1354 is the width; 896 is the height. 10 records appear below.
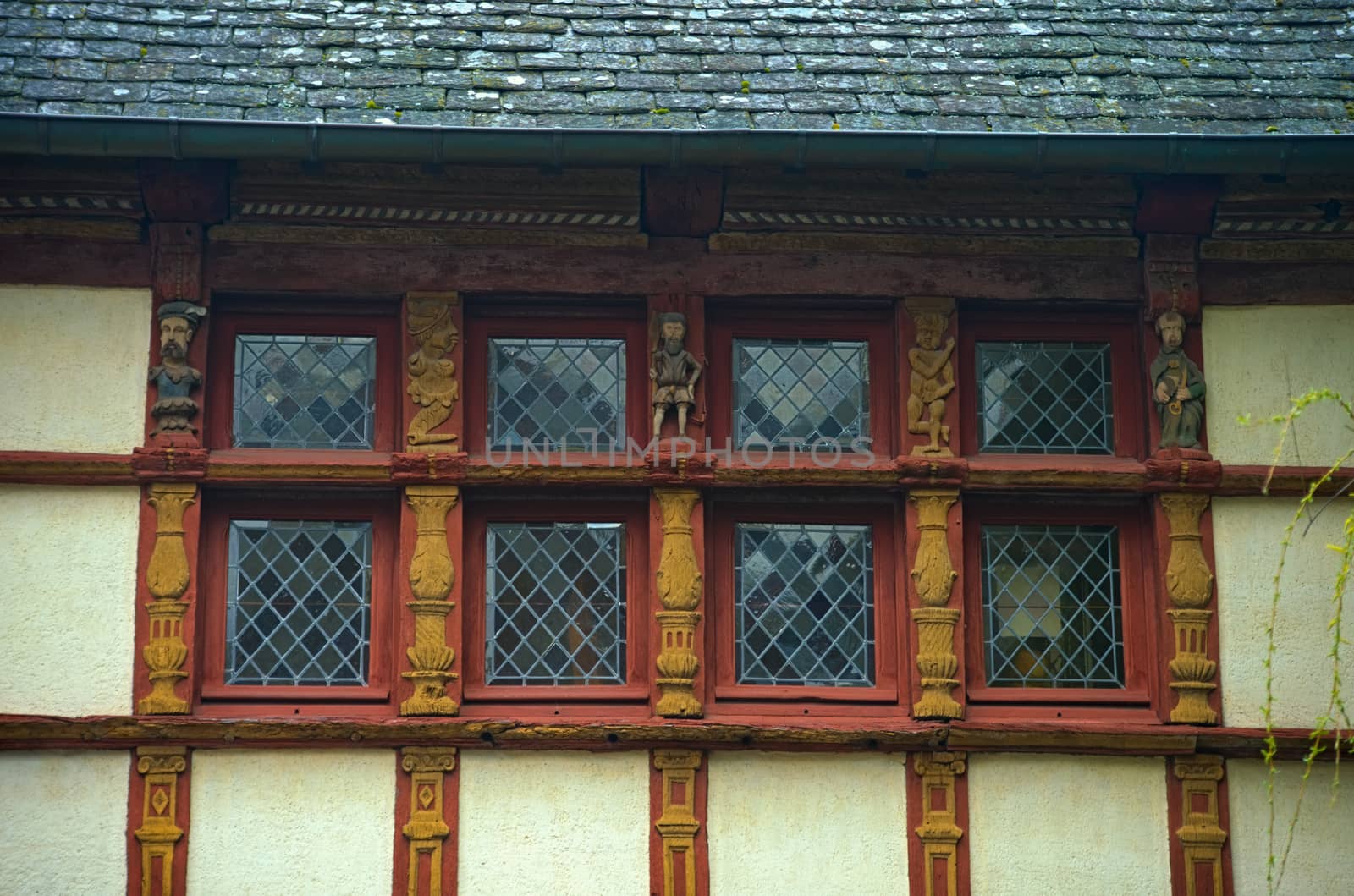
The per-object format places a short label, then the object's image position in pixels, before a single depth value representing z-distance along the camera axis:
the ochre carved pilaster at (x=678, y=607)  6.67
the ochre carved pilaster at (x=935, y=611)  6.70
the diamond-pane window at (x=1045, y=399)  7.10
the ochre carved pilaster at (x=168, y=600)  6.54
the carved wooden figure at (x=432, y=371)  6.84
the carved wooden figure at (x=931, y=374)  6.91
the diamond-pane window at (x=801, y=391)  7.06
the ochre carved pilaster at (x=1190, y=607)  6.71
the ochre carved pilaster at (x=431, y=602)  6.61
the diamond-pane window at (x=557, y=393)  7.00
